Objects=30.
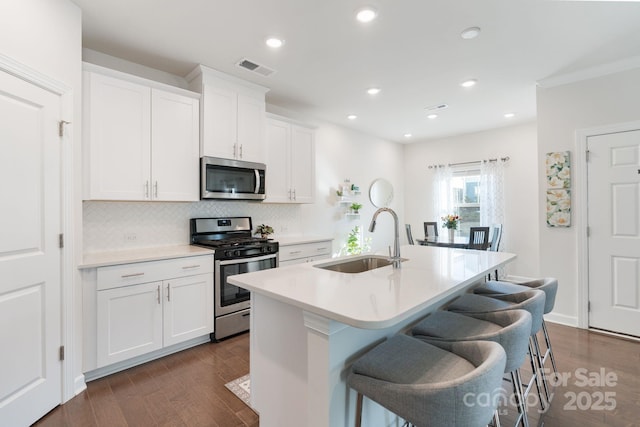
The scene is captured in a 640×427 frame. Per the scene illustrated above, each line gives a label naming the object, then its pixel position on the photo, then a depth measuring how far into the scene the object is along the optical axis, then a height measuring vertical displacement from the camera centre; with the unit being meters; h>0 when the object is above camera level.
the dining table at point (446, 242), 4.31 -0.45
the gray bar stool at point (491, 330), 1.34 -0.62
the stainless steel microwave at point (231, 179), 3.08 +0.37
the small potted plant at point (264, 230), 3.87 -0.23
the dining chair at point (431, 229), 5.54 -0.32
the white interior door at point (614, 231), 3.01 -0.20
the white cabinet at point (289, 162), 3.79 +0.67
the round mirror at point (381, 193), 5.84 +0.40
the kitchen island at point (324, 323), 1.21 -0.53
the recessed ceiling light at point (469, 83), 3.44 +1.51
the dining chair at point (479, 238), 4.29 -0.39
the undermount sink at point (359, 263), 2.17 -0.39
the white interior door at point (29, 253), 1.73 -0.24
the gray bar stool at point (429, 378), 0.97 -0.64
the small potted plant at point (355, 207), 5.26 +0.09
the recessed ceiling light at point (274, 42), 2.60 +1.51
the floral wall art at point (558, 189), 3.35 +0.26
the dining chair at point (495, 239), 4.62 -0.44
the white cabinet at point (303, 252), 3.56 -0.50
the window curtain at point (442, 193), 5.99 +0.39
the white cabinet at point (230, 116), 3.09 +1.07
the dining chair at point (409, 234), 5.01 -0.37
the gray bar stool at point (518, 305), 1.68 -0.59
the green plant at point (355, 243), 5.27 -0.56
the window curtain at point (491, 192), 5.33 +0.36
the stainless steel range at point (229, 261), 2.97 -0.51
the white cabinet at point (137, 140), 2.45 +0.67
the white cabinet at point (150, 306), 2.33 -0.80
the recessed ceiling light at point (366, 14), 2.21 +1.50
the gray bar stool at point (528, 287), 2.02 -0.57
